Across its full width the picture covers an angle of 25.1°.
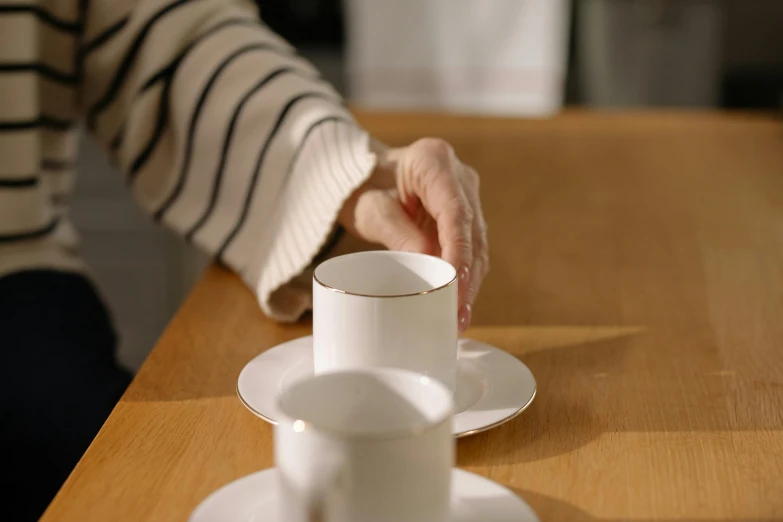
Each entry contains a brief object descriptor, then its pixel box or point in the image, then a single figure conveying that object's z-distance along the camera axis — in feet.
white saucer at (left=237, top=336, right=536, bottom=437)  2.96
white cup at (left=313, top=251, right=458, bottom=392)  2.91
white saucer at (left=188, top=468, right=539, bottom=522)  2.63
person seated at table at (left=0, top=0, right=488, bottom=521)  3.52
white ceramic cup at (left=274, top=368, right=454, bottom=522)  2.48
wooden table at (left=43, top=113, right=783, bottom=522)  2.83
